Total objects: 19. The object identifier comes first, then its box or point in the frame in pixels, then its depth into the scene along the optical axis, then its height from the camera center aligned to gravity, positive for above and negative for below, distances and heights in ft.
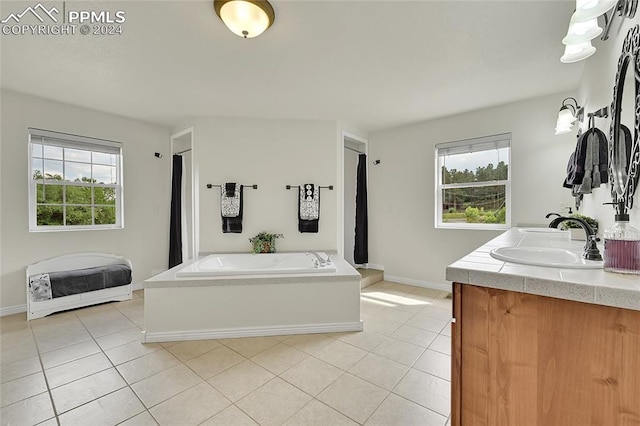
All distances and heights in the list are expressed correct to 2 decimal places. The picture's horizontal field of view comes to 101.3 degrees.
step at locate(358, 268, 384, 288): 12.78 -3.30
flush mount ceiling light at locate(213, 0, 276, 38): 5.16 +4.00
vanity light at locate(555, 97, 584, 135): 7.73 +2.77
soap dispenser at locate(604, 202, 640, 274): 2.68 -0.40
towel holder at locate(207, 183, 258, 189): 11.69 +1.09
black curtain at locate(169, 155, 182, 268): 13.19 -0.28
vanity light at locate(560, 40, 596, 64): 4.24 +2.64
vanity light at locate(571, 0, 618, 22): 3.34 +2.64
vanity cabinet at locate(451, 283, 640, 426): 2.37 -1.53
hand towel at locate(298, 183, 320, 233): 11.99 +0.11
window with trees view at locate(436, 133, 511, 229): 10.98 +1.20
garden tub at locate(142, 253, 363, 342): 7.63 -2.79
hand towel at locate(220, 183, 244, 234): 11.58 +0.06
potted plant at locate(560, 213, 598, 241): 5.67 -0.45
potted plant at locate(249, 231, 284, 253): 11.46 -1.40
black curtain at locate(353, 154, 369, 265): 14.34 -0.31
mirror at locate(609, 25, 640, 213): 3.68 +1.34
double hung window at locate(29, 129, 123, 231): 10.09 +1.18
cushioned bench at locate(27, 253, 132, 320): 9.21 -2.70
